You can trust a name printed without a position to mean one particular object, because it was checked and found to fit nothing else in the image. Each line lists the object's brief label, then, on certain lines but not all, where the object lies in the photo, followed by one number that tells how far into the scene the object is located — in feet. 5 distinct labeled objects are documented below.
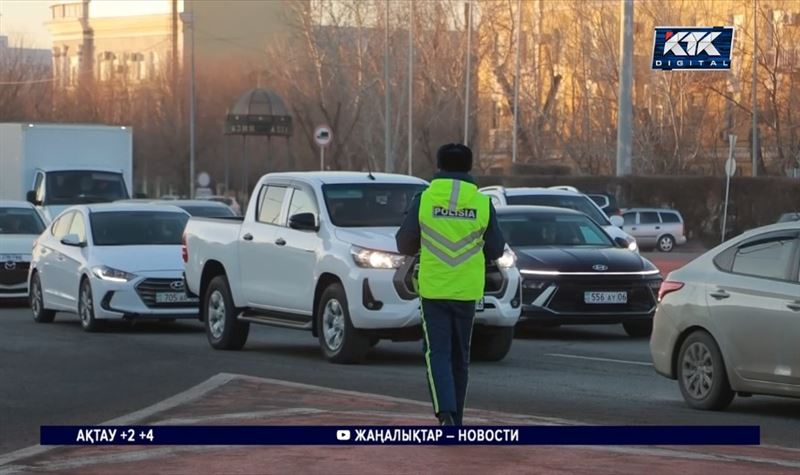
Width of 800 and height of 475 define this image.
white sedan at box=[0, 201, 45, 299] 90.84
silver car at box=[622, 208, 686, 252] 173.78
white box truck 118.62
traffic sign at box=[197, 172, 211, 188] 262.67
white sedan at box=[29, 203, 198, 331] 70.59
